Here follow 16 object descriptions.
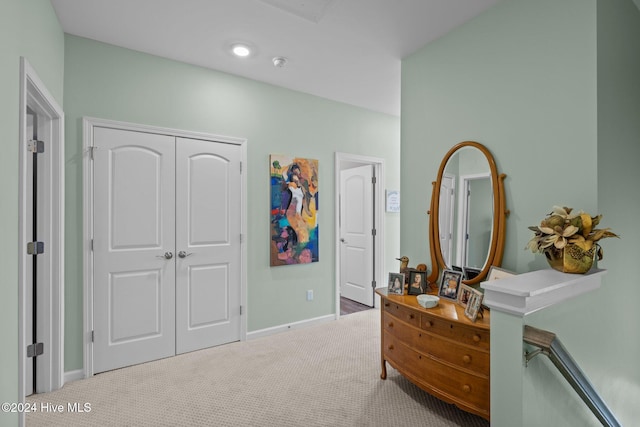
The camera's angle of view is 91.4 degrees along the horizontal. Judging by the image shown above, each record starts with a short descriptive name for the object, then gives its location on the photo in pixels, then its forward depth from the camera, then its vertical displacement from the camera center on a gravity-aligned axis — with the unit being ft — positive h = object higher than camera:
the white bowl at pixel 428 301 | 6.81 -1.93
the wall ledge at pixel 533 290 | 4.11 -1.10
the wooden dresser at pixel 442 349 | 5.85 -2.88
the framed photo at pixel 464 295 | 6.78 -1.80
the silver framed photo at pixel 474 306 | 5.97 -1.80
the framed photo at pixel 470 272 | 7.34 -1.40
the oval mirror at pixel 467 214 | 7.02 -0.01
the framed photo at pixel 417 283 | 7.83 -1.76
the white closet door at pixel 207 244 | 9.66 -1.02
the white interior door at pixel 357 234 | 14.76 -1.05
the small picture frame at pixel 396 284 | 7.93 -1.84
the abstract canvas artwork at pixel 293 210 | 11.31 +0.11
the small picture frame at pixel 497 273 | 6.28 -1.22
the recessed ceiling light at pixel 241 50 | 8.86 +4.71
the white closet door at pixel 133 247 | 8.54 -1.01
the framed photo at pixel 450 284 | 7.25 -1.67
